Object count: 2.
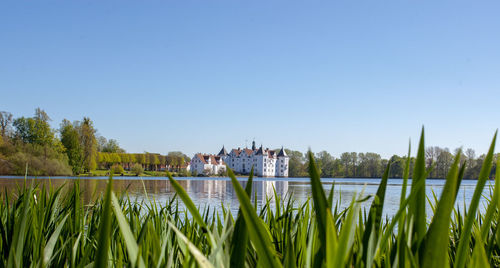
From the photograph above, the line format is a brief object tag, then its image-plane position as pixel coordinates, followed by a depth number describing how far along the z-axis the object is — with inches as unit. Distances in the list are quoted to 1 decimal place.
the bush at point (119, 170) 3068.9
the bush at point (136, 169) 3129.9
